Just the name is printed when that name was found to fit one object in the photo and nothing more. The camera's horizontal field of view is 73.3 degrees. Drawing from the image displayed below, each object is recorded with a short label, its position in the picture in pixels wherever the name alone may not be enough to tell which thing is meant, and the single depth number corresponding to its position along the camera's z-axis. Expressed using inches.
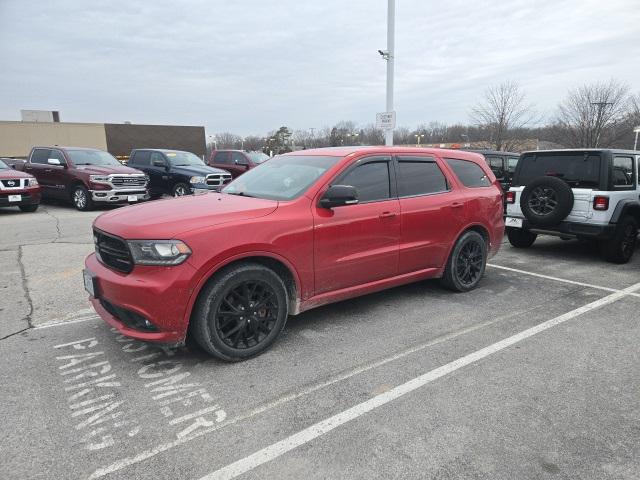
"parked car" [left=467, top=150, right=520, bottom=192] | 440.8
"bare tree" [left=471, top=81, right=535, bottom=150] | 1010.1
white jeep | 259.4
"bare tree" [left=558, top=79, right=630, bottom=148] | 962.1
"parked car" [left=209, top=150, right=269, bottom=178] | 671.1
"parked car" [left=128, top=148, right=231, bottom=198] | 537.3
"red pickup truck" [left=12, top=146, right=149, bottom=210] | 479.2
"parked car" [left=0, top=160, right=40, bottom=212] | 435.5
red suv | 125.1
